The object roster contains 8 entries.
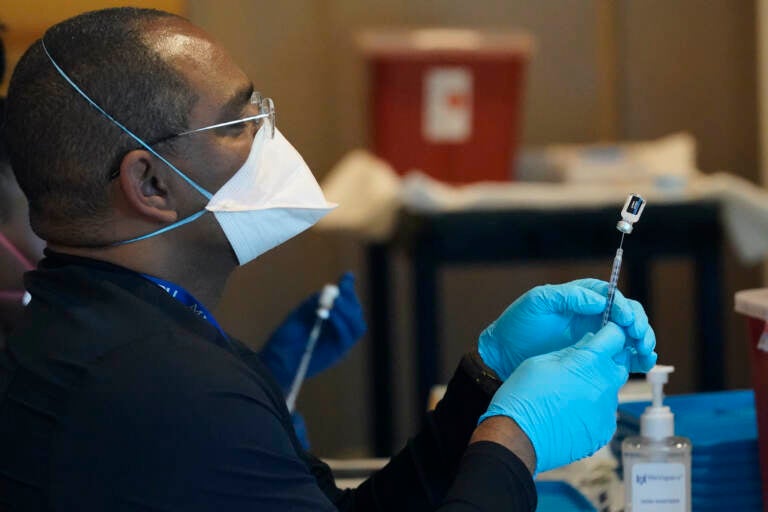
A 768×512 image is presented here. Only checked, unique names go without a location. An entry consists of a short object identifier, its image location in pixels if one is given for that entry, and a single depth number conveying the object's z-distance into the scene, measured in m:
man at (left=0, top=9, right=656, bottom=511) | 2.78
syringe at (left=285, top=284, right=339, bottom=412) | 3.49
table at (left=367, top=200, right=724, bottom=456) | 4.64
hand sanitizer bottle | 2.95
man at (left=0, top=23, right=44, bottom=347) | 3.32
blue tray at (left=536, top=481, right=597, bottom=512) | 3.02
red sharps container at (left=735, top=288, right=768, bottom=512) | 2.97
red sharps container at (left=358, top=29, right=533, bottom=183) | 4.93
